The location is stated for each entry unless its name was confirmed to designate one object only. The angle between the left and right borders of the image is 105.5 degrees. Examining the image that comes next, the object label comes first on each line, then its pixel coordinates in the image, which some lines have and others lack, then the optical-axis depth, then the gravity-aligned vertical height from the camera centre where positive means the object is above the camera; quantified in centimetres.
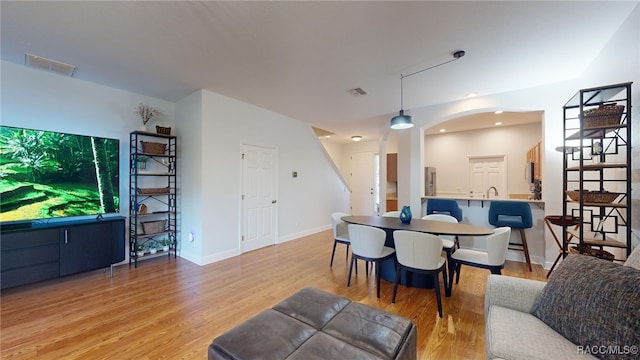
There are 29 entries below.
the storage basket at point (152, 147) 380 +49
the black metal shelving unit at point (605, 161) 197 +17
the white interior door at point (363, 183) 824 -13
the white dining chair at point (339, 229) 370 -77
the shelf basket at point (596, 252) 211 -65
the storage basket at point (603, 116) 202 +55
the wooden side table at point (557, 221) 290 -54
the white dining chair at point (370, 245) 277 -76
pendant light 324 +78
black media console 265 -86
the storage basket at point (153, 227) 385 -77
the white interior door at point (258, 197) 454 -36
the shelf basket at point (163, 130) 403 +81
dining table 264 -58
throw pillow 110 -64
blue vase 326 -49
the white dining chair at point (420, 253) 238 -74
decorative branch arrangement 391 +108
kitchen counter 370 -34
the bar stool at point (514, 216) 363 -56
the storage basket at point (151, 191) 376 -19
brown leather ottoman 121 -86
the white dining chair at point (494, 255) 244 -77
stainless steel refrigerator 619 -4
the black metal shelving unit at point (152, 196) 379 -28
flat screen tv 282 +5
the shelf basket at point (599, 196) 206 -14
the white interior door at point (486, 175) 633 +12
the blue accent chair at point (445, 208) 415 -49
